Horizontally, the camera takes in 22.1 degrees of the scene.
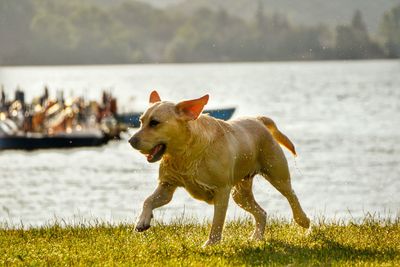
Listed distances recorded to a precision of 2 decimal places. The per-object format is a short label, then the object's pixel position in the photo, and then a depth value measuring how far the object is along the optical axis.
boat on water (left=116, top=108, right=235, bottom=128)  62.16
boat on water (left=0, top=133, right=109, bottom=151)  59.84
